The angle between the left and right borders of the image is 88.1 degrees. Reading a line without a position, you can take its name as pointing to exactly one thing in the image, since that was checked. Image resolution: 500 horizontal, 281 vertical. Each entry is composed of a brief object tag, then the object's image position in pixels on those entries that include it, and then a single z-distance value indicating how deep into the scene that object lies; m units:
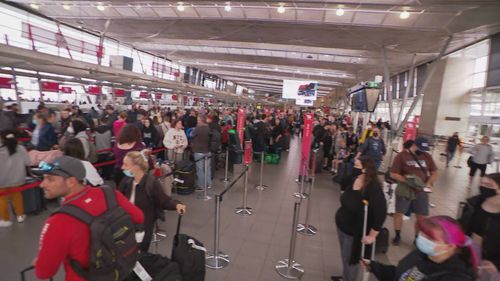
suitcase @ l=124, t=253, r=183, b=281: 2.09
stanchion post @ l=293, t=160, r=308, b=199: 5.91
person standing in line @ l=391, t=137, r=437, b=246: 3.96
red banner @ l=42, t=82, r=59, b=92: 14.06
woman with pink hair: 1.46
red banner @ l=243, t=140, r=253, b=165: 6.78
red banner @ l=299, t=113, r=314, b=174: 7.01
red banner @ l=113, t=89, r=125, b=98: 19.47
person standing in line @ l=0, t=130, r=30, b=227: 3.81
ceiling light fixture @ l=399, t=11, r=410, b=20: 8.00
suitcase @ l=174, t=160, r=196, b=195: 5.97
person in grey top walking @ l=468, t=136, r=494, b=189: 7.98
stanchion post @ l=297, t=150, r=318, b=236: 4.52
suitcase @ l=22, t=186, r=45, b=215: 4.43
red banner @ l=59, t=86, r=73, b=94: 16.75
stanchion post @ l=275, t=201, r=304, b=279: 3.30
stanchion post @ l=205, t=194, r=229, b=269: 3.37
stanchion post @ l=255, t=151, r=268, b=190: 6.77
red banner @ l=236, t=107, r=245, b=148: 8.66
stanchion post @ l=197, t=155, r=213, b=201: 5.73
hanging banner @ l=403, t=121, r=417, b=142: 9.55
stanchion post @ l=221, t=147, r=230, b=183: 7.26
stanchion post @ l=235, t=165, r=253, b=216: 5.11
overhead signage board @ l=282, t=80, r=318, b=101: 14.38
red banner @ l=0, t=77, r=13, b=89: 10.46
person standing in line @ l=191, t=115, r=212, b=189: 6.18
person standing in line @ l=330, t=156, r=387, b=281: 2.51
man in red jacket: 1.37
